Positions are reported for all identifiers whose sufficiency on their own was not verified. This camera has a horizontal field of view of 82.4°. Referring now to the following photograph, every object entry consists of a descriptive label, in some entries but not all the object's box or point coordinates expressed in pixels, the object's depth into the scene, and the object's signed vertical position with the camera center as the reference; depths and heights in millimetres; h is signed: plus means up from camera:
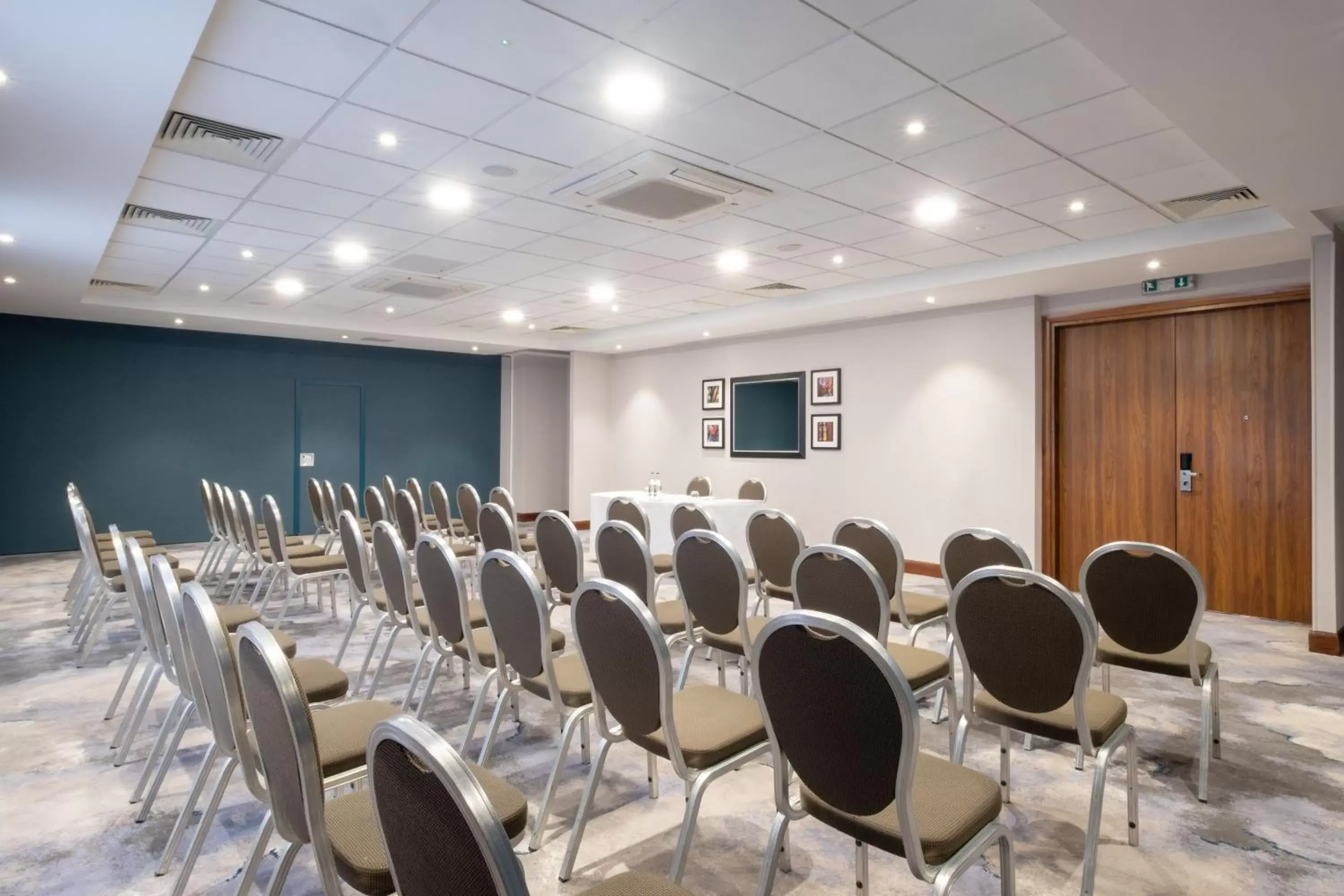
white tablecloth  7207 -555
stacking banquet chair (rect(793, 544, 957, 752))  2748 -525
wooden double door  5879 +130
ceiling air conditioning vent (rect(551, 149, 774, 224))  4211 +1569
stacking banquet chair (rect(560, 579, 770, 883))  2018 -709
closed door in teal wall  10805 +281
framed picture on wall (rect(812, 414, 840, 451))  8797 +298
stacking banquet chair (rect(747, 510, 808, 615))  4148 -503
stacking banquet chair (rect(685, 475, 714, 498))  8570 -338
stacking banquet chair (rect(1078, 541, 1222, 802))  2852 -586
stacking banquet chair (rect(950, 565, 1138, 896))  2215 -623
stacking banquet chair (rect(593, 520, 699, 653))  3504 -525
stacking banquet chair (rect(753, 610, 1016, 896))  1562 -651
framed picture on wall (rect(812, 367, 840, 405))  8789 +829
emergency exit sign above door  6211 +1446
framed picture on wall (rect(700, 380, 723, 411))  10250 +838
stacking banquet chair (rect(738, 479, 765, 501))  7957 -349
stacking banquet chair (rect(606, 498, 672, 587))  5148 -402
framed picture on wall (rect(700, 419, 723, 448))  10258 +338
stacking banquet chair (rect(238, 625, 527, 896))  1441 -712
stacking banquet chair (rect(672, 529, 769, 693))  3113 -563
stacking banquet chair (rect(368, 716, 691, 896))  928 -481
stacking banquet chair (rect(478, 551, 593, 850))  2432 -617
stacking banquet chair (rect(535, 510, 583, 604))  3973 -511
